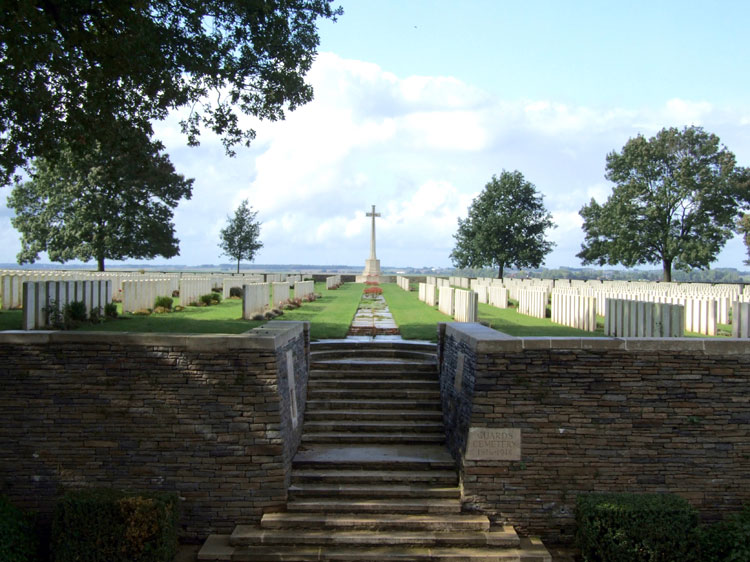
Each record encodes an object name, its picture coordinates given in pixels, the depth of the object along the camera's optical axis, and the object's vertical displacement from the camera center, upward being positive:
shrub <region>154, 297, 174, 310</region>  15.67 -0.77
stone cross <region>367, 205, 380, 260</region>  47.06 +2.93
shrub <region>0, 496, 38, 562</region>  6.30 -2.79
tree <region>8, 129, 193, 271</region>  35.00 +3.39
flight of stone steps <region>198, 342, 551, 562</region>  6.75 -2.57
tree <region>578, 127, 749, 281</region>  39.22 +5.00
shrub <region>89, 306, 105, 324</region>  12.03 -0.86
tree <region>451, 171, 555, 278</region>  42.38 +3.50
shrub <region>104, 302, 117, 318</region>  12.75 -0.79
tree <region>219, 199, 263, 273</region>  44.28 +2.69
